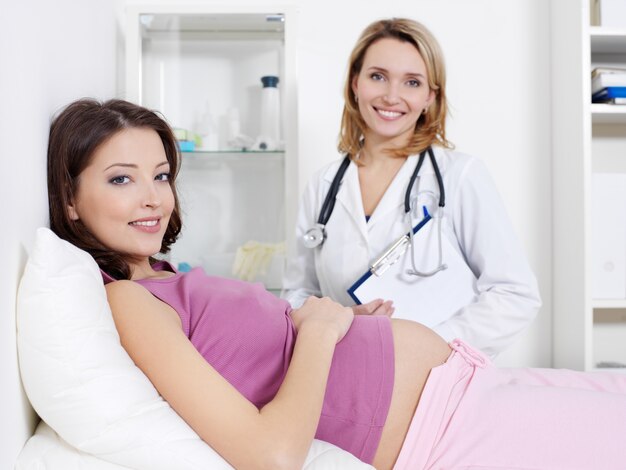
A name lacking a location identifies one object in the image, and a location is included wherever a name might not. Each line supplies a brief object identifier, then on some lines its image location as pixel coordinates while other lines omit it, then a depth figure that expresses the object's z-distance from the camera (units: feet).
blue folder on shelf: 7.16
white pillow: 2.86
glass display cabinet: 7.53
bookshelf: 7.09
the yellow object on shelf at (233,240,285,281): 7.55
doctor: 5.54
